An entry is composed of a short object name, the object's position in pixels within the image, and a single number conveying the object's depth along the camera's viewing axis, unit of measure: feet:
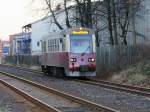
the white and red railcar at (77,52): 107.45
